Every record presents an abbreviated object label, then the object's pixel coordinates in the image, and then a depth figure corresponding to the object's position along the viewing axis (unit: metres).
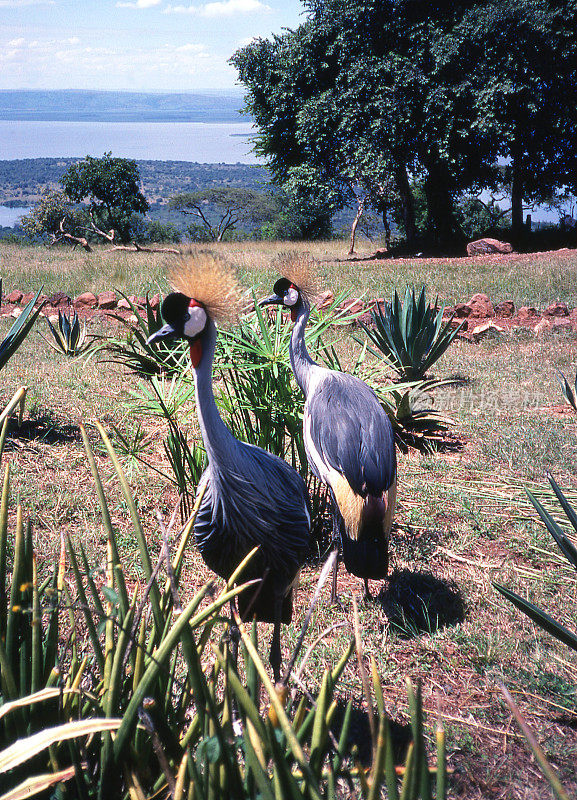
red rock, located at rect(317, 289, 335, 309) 8.71
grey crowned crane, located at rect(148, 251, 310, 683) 2.32
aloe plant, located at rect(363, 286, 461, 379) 5.88
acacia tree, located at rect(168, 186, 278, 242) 43.41
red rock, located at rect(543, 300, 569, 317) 8.86
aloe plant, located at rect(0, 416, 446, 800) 0.97
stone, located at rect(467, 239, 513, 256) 17.06
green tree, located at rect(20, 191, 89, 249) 40.69
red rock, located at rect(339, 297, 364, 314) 8.86
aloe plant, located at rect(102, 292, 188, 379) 4.99
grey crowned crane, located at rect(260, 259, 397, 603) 2.91
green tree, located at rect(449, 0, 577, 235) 16.67
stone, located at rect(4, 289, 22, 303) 10.79
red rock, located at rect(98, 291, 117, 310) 9.99
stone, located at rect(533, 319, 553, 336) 8.28
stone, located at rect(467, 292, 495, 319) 8.86
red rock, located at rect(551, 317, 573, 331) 8.22
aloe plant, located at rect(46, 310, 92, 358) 7.34
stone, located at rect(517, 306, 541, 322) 8.75
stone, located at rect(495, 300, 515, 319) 8.93
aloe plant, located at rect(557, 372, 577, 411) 2.91
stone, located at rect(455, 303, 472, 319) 8.84
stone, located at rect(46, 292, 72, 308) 10.22
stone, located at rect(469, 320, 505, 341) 8.12
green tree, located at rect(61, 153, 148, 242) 39.44
